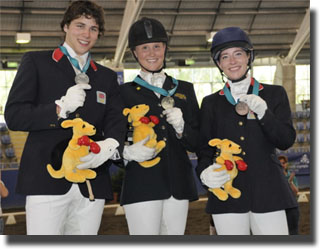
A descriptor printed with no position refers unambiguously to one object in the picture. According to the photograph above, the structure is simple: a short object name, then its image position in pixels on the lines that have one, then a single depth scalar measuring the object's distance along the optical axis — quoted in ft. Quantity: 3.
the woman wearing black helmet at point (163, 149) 7.97
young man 7.27
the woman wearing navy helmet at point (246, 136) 7.51
